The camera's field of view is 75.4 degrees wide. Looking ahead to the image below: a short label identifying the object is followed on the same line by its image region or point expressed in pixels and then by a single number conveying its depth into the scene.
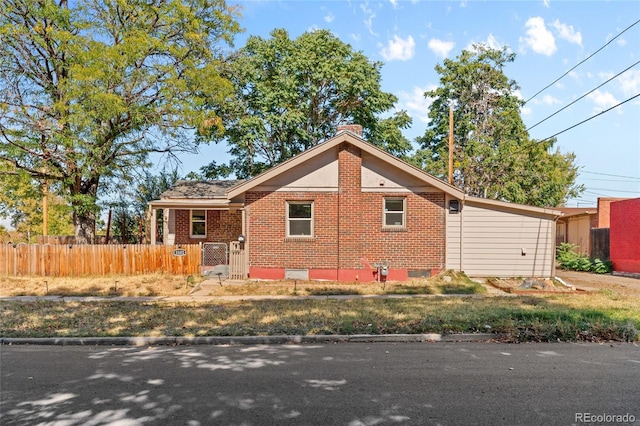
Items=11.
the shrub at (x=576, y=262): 20.81
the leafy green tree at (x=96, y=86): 17.77
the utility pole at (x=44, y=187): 18.77
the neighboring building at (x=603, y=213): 25.03
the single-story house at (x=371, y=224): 15.73
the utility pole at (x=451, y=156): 21.50
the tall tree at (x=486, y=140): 30.16
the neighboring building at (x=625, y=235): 19.19
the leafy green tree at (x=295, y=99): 25.78
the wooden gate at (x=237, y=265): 15.82
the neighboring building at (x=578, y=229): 25.59
